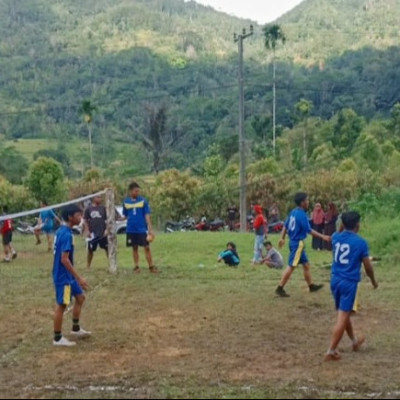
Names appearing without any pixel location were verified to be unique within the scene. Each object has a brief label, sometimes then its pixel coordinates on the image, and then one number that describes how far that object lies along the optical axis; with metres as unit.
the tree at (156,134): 73.56
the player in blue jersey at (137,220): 13.31
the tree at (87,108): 65.62
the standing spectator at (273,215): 36.22
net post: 13.70
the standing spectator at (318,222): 21.20
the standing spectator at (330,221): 21.33
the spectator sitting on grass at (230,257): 16.12
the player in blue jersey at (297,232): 10.90
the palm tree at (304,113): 65.94
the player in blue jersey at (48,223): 19.16
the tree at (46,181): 45.94
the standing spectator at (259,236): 16.89
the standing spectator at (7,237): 17.23
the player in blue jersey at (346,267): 7.54
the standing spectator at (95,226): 14.51
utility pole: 32.66
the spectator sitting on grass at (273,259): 15.50
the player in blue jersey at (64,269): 8.24
